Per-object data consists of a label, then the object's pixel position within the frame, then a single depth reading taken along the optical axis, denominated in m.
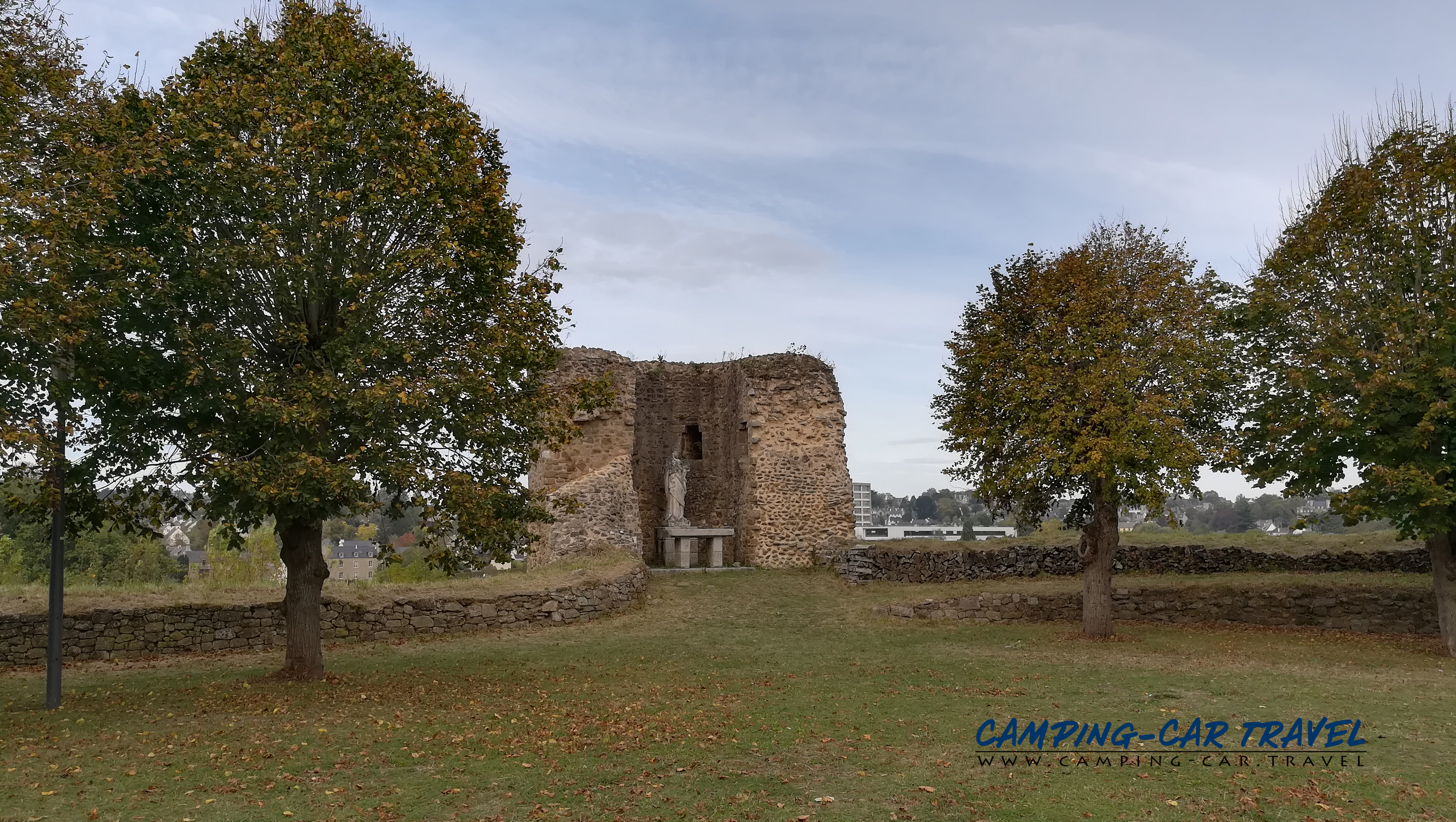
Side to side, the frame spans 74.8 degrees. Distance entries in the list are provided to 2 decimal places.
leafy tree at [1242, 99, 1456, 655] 14.98
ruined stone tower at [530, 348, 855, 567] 26.56
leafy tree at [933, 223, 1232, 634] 16.45
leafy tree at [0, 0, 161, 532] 9.57
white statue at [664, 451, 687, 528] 28.17
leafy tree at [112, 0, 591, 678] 10.91
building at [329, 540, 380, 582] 83.38
